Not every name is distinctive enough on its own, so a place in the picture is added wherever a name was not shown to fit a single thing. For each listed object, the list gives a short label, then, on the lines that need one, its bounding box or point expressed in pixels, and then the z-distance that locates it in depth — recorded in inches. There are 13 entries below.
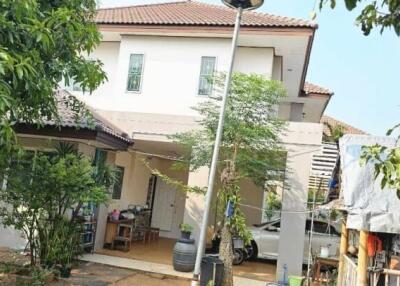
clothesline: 442.2
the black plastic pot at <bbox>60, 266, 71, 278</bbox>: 372.5
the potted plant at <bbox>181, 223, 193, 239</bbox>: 458.6
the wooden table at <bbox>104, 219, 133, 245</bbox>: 534.6
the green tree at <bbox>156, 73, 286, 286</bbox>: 371.2
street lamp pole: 252.7
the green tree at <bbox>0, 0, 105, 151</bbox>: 194.1
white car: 530.6
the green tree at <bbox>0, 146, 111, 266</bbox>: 336.2
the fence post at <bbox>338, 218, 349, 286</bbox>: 360.2
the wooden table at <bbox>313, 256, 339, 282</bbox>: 446.3
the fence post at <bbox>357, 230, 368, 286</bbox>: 254.4
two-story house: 465.7
